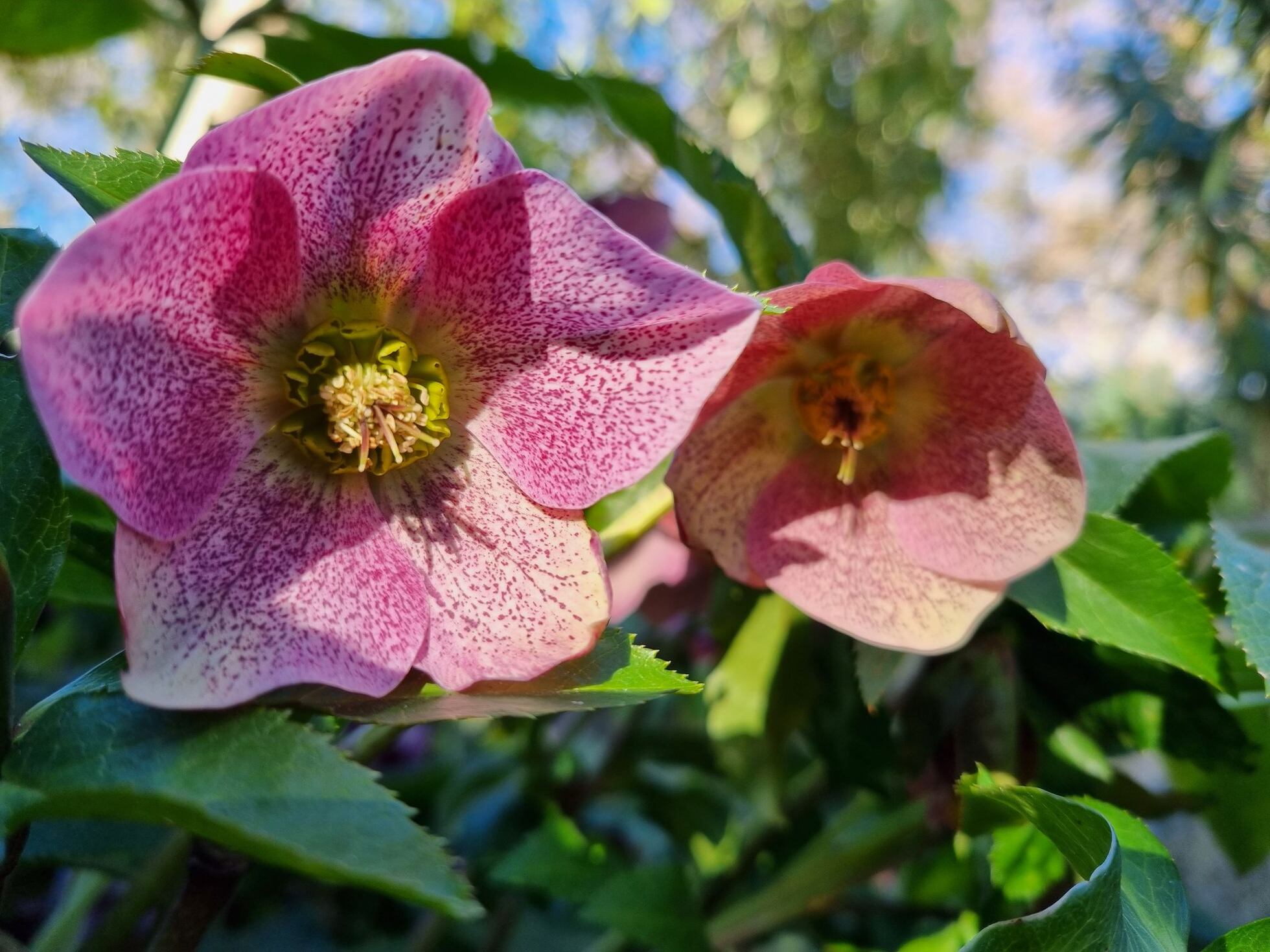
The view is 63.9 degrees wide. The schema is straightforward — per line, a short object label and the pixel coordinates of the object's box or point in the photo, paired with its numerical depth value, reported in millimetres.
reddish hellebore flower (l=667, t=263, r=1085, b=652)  128
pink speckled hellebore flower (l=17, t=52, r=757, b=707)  90
